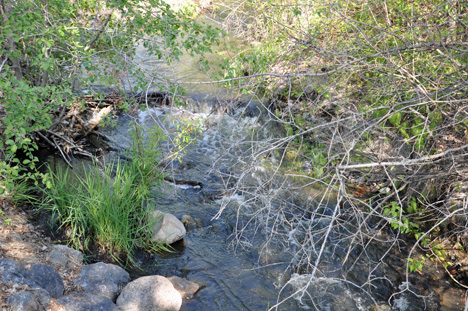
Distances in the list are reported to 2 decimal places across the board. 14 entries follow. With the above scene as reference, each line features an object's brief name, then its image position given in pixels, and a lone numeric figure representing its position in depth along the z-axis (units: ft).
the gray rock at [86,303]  11.43
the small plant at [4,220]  13.22
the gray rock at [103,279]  12.92
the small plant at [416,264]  13.89
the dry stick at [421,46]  10.79
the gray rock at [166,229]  16.24
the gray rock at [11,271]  10.99
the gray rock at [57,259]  13.09
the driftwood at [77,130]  20.20
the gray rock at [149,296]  12.78
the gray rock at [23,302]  10.32
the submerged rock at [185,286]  14.20
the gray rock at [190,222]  18.07
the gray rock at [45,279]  11.45
